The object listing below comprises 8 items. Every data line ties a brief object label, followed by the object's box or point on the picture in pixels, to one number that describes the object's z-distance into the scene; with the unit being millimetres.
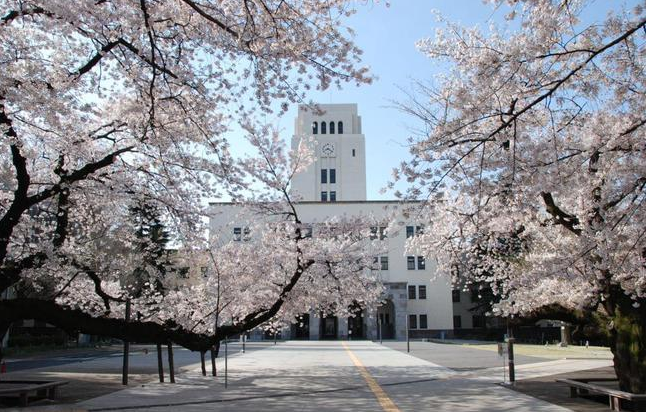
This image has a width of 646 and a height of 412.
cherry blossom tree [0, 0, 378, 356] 7312
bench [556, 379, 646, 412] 9719
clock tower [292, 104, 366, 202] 71688
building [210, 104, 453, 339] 58625
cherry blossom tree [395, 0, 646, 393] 7418
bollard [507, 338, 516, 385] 14719
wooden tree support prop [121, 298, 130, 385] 15203
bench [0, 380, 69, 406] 10922
